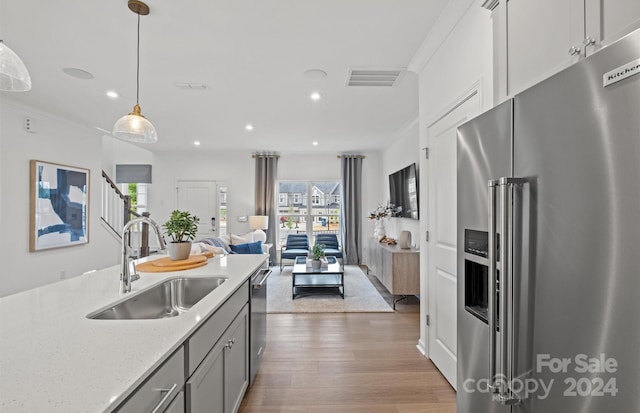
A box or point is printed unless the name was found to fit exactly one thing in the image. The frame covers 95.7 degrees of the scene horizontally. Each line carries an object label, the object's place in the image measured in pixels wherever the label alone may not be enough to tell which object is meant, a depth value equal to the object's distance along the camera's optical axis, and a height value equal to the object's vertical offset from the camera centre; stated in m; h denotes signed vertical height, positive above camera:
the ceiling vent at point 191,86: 3.30 +1.42
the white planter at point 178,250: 2.08 -0.30
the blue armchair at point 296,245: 6.29 -0.85
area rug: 3.79 -1.32
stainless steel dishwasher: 2.09 -0.86
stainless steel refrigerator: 0.62 -0.09
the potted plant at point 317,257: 4.57 -0.78
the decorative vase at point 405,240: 4.32 -0.48
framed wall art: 4.02 +0.04
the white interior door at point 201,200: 7.06 +0.20
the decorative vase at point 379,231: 5.53 -0.44
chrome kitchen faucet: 1.40 -0.27
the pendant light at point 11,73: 1.26 +0.61
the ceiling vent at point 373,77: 3.02 +1.43
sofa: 4.64 -0.64
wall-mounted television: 4.45 +0.29
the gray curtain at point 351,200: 7.02 +0.20
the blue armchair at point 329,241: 6.64 -0.76
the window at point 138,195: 7.28 +0.34
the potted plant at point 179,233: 2.06 -0.18
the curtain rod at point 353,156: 7.02 +1.27
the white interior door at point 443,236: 2.13 -0.22
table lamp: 6.45 -0.38
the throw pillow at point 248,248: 4.86 -0.68
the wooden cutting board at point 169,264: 1.88 -0.38
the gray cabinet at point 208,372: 0.86 -0.64
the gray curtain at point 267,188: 6.95 +0.49
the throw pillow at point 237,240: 5.55 -0.62
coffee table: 4.26 -1.17
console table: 3.87 -0.86
